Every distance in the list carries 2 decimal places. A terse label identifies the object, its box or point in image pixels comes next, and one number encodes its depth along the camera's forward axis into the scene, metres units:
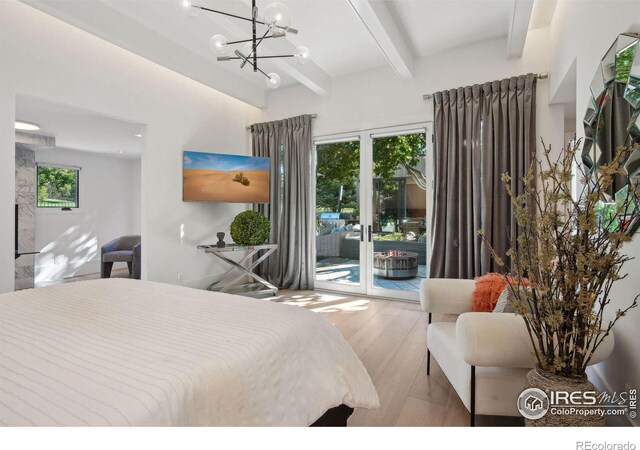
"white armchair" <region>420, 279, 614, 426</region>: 1.40
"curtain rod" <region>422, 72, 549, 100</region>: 3.21
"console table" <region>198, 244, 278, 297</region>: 4.00
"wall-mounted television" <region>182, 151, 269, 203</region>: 4.02
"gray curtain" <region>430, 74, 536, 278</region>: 3.27
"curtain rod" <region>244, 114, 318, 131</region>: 4.51
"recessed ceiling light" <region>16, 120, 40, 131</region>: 4.30
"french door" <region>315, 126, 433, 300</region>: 4.04
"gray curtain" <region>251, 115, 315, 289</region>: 4.57
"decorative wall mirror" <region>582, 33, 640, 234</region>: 1.35
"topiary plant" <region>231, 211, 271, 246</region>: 4.18
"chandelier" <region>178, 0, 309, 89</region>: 1.98
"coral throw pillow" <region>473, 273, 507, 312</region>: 2.06
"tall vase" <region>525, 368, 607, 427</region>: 1.16
